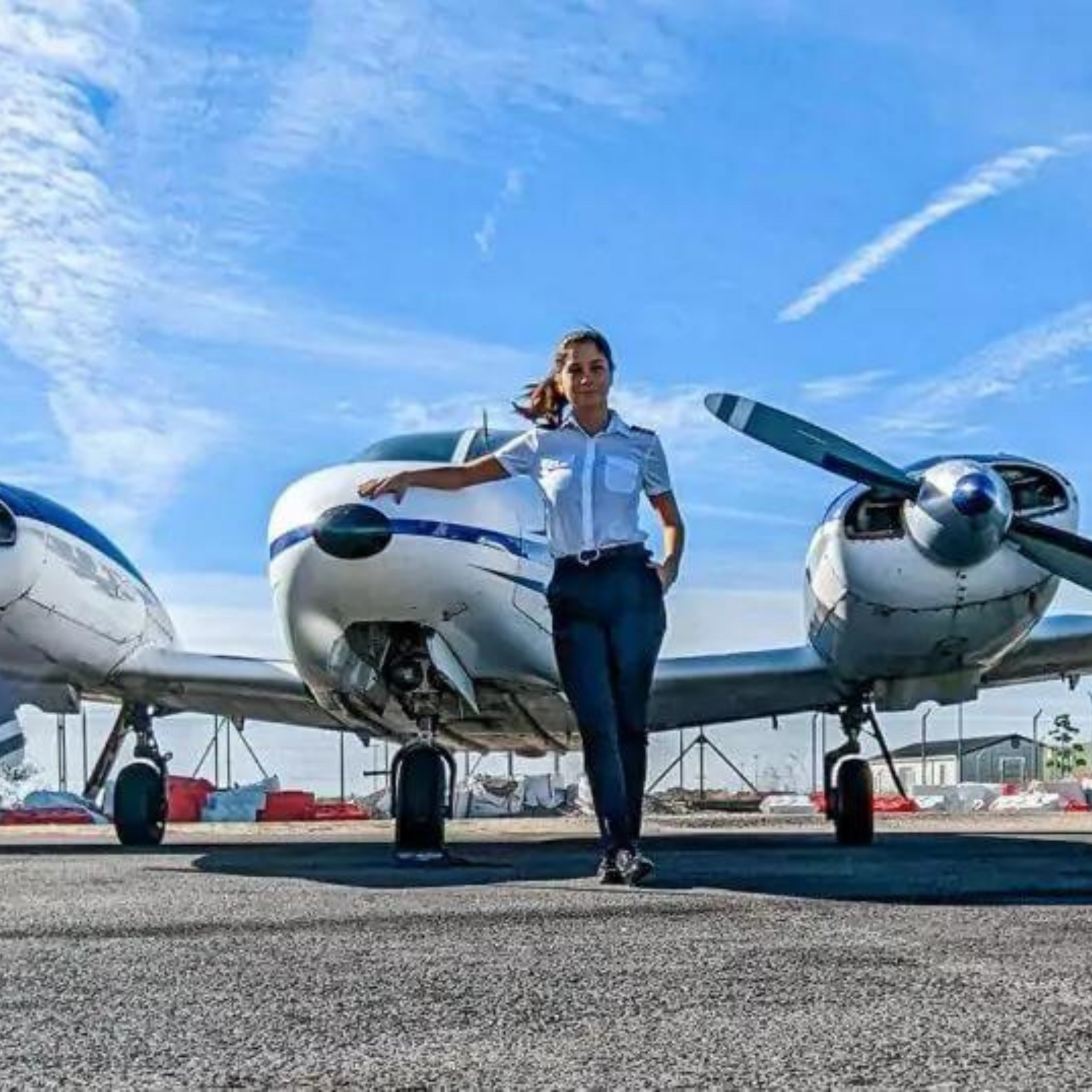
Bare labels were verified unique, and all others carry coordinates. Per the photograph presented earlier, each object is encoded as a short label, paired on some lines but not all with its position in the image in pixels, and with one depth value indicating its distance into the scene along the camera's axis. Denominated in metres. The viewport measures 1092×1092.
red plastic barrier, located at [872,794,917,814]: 44.41
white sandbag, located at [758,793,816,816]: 45.28
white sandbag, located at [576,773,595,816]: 47.97
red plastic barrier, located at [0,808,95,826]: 42.19
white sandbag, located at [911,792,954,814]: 51.25
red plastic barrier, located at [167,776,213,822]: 47.28
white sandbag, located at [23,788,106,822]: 48.44
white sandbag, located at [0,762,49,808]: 45.14
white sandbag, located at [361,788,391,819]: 40.67
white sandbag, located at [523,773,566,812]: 52.94
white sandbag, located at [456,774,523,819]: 46.66
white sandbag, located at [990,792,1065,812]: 46.07
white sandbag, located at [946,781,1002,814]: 52.09
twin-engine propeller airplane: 9.49
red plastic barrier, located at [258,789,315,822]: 45.88
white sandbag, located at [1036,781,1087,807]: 54.91
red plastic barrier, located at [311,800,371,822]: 44.33
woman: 6.43
